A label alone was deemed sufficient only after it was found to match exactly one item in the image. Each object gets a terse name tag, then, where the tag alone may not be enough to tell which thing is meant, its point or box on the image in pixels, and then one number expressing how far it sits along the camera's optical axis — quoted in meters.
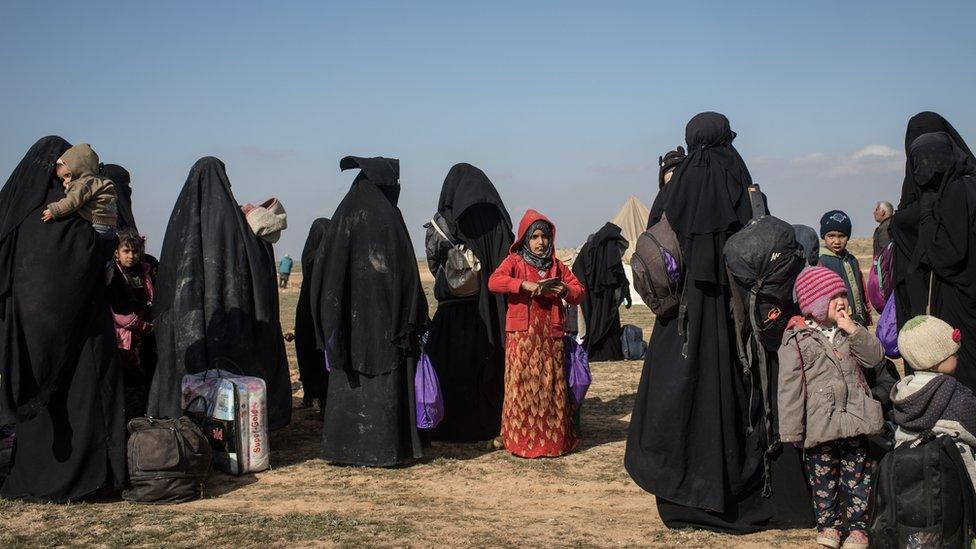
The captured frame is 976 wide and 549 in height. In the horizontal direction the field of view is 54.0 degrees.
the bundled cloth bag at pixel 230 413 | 6.31
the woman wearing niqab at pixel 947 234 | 5.04
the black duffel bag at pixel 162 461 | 5.63
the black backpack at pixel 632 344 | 13.05
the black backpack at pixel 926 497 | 3.85
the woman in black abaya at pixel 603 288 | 12.45
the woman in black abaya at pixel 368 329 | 6.64
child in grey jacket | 4.32
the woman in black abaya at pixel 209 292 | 6.57
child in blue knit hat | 7.66
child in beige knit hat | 4.09
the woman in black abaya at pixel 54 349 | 5.46
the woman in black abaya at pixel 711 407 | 4.80
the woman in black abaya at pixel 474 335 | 7.48
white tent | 28.61
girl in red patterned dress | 6.85
